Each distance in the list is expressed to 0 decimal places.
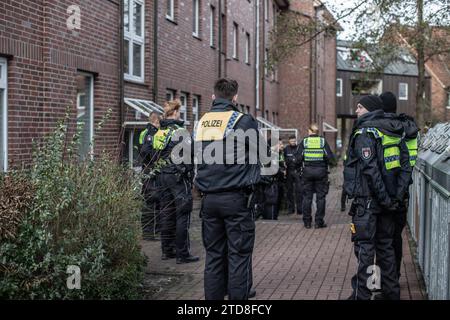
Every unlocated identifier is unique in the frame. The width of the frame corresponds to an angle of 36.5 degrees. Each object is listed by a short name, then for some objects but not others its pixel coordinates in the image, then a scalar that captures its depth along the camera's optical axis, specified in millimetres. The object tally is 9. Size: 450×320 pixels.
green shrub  5445
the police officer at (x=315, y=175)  12195
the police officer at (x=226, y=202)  5863
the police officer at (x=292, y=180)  14523
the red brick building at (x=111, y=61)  9242
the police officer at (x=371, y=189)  5980
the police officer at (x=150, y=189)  7516
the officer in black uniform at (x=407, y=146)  6211
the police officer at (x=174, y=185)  8492
